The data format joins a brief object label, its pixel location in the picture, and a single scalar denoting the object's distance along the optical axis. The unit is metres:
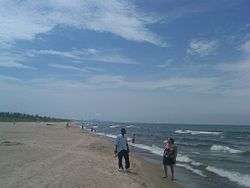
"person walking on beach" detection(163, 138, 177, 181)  9.00
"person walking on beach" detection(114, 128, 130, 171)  8.69
